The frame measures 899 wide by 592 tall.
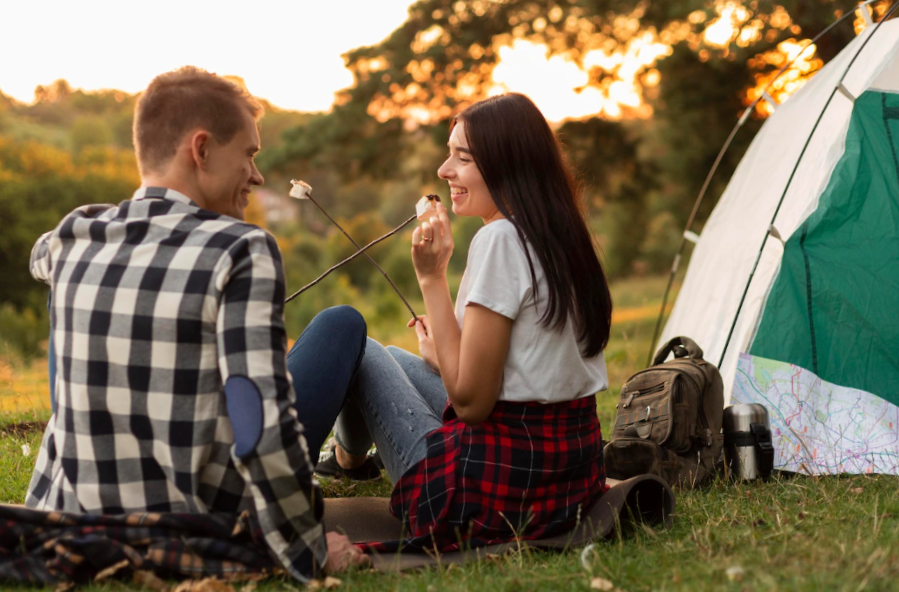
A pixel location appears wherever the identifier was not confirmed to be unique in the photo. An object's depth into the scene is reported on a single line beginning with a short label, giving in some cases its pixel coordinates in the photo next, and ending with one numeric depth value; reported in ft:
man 5.70
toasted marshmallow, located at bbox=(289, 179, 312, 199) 8.22
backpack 9.41
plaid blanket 5.92
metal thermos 9.66
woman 6.81
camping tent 10.43
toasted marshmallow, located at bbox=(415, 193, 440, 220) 7.55
